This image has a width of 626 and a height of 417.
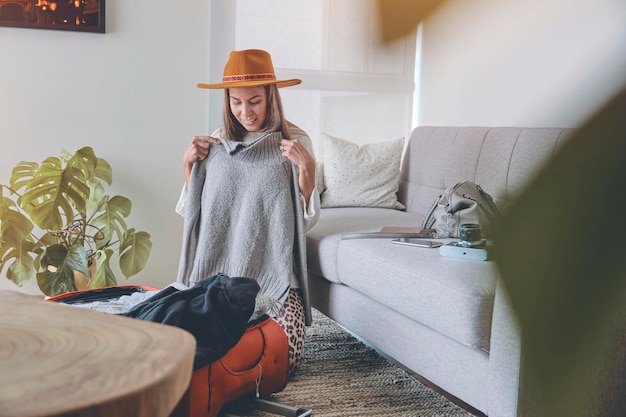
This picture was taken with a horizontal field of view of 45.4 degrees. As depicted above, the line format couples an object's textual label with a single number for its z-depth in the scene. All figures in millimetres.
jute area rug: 2000
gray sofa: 1700
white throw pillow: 3082
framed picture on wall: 3002
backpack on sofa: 2242
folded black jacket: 1787
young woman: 2344
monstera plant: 2746
